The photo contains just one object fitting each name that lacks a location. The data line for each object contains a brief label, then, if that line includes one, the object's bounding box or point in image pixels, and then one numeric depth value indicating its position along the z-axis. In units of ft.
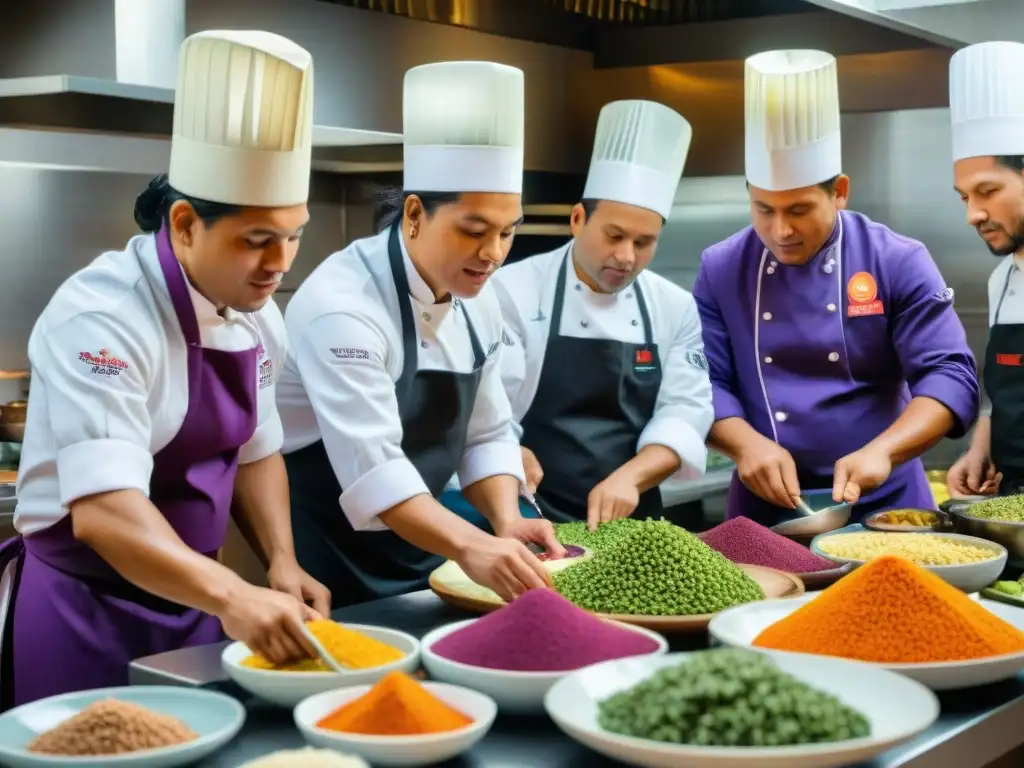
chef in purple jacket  9.41
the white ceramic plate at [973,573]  6.38
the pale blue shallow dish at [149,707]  3.97
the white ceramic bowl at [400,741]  4.03
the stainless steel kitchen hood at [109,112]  8.07
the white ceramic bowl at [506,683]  4.59
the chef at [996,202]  9.61
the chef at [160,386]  5.43
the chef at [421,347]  6.97
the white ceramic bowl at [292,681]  4.60
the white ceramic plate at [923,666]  4.77
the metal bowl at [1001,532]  7.11
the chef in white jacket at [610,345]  9.45
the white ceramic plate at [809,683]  3.87
